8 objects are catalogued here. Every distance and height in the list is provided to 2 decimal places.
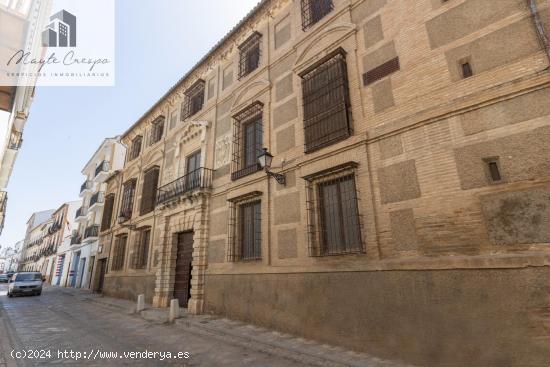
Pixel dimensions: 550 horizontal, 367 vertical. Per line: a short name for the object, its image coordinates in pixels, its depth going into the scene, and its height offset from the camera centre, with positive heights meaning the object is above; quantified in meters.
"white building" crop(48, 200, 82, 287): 28.89 +2.55
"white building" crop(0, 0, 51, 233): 3.34 +2.85
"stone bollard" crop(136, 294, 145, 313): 10.29 -1.23
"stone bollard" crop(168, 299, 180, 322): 8.50 -1.23
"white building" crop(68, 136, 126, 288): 21.59 +4.83
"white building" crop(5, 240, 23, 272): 69.12 +3.61
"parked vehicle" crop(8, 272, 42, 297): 16.67 -0.72
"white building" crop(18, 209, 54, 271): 43.91 +5.04
